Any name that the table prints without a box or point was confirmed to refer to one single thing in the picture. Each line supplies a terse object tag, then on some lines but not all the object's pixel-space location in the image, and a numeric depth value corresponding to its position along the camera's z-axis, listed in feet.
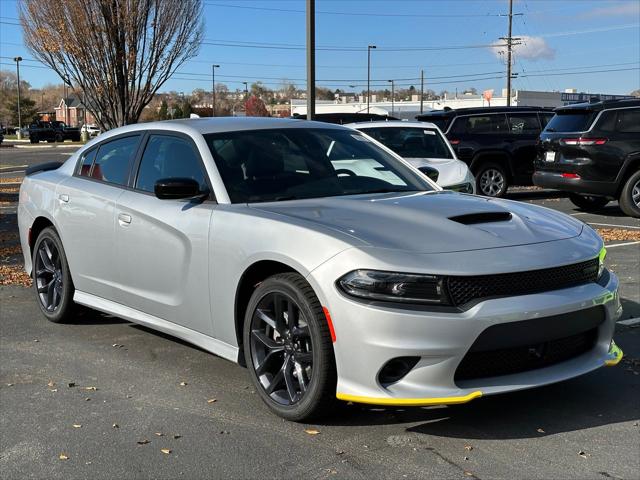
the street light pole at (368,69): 262.26
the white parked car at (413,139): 36.17
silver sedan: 10.68
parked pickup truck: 203.21
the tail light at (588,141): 38.78
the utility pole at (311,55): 46.14
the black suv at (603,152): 38.83
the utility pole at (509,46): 156.97
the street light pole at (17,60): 239.85
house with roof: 414.35
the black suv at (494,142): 48.70
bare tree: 51.34
